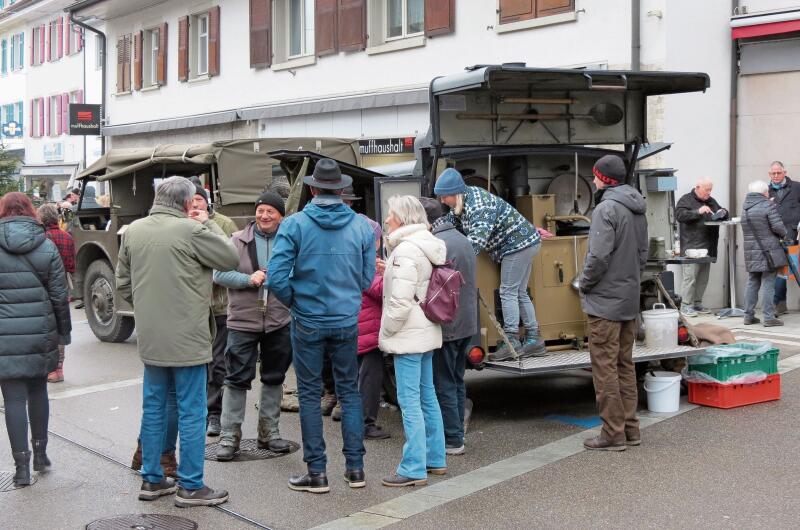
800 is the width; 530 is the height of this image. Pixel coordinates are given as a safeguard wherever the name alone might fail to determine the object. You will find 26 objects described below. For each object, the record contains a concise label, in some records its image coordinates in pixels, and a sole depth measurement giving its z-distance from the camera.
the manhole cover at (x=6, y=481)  6.14
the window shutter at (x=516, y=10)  14.98
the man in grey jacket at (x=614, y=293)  6.59
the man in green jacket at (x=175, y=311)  5.55
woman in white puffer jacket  5.94
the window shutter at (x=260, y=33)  20.94
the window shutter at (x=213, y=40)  22.89
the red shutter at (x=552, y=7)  14.38
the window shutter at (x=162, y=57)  25.36
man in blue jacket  5.81
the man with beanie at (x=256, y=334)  6.70
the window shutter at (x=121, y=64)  27.79
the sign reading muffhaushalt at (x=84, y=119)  27.86
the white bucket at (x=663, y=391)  7.66
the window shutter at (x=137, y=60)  26.67
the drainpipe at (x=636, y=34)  13.39
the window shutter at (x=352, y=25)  18.48
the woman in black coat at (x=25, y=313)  6.14
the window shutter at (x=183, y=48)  24.28
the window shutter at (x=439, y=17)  16.36
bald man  13.07
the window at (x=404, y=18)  17.56
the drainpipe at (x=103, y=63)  28.45
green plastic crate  7.78
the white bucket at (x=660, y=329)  7.69
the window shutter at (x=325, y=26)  19.27
